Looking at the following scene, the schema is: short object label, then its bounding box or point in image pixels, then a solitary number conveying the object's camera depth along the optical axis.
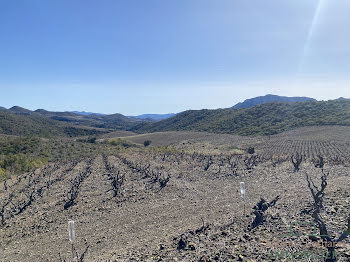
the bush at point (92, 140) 55.42
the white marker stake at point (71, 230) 5.80
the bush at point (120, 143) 52.62
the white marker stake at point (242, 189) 8.40
